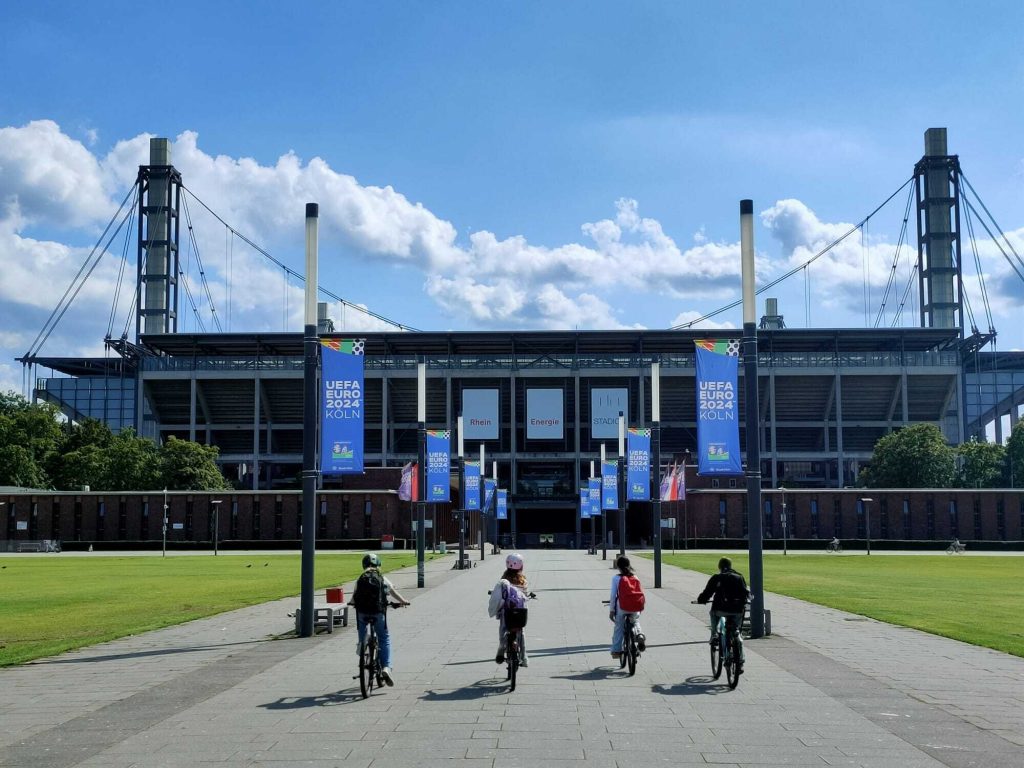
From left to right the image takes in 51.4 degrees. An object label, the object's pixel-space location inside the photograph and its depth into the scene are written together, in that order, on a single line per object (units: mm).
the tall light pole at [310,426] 20781
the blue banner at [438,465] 44969
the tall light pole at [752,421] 21266
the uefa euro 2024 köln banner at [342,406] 23766
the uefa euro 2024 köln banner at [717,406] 26062
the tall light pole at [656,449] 35531
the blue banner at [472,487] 60156
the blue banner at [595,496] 76500
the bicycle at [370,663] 13578
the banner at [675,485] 46000
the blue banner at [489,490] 80125
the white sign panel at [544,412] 130625
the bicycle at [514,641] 14125
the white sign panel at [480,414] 130875
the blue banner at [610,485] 62156
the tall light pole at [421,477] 34500
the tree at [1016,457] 105188
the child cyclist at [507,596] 14547
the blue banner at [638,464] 47062
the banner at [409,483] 62094
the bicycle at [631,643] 15742
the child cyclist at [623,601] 15758
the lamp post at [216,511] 81625
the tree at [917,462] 104812
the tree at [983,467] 107438
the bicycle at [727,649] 14414
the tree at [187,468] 106500
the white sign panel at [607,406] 128500
